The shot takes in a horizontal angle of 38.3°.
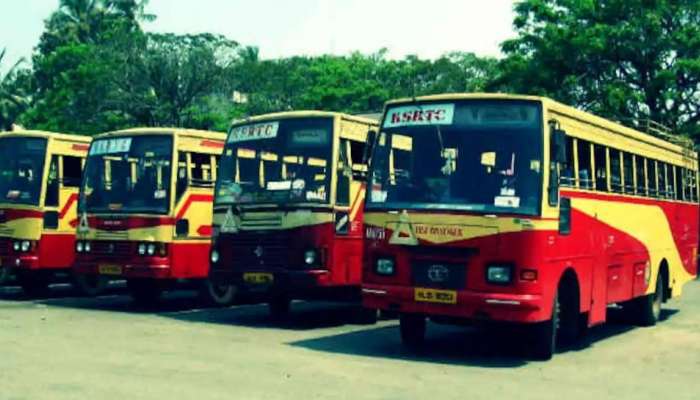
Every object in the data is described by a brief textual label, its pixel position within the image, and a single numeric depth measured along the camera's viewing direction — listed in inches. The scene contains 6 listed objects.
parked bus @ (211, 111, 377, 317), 544.7
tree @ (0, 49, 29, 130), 2309.3
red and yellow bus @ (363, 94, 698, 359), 417.1
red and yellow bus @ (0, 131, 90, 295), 695.7
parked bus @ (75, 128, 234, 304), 628.4
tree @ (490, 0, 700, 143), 1264.8
